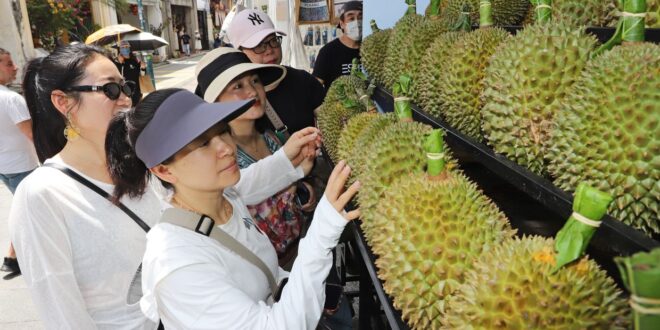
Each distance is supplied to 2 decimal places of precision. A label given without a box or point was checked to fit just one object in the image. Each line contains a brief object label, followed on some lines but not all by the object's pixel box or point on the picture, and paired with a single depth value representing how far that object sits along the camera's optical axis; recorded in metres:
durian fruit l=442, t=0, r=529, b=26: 1.68
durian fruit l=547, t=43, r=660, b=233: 0.84
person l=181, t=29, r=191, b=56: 32.25
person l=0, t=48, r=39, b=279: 4.16
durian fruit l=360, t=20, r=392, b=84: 2.58
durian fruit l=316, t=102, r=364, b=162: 2.52
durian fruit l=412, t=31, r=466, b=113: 1.61
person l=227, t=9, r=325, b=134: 3.43
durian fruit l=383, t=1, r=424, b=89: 2.02
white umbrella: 12.24
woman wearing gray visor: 1.36
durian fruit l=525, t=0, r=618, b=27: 1.16
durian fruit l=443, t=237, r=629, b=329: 0.81
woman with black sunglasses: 1.73
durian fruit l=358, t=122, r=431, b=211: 1.44
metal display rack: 0.80
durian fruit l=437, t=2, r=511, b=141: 1.40
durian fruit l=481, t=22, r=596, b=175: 1.08
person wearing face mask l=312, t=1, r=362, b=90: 4.24
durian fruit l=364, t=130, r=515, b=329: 1.08
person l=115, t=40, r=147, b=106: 8.91
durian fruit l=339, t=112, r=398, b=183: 1.71
